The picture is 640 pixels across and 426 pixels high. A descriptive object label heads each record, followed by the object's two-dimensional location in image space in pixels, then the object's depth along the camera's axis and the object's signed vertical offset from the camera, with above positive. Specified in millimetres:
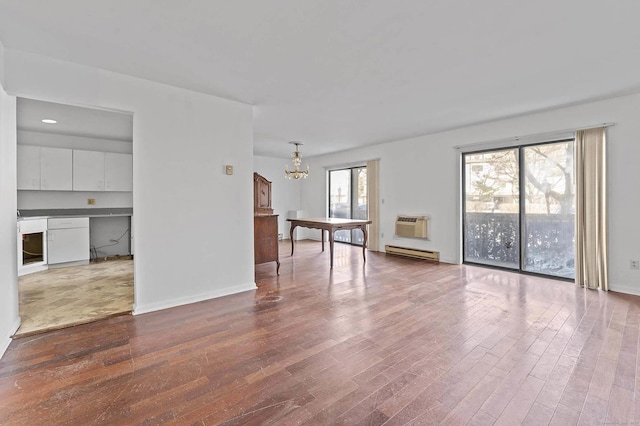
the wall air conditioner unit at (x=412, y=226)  5828 -281
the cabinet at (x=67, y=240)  4980 -475
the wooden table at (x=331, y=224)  5195 -209
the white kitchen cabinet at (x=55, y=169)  5056 +791
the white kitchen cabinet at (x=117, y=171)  5711 +837
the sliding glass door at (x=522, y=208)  4293 +71
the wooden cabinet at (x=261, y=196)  4832 +295
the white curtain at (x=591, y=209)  3787 +48
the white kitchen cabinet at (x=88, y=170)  5367 +811
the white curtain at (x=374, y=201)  6840 +273
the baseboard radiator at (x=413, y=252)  5694 -822
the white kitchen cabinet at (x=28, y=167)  4863 +793
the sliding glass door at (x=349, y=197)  7654 +450
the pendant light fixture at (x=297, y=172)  5840 +859
